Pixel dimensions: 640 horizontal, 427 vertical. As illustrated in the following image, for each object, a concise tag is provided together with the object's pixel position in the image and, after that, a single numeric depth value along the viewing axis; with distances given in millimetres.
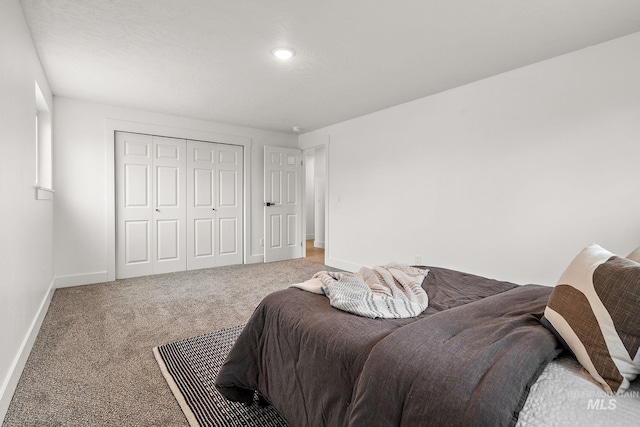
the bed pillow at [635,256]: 1160
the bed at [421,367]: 742
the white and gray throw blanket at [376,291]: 1324
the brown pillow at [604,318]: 762
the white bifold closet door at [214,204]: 4887
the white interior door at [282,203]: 5523
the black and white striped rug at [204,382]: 1568
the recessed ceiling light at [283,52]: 2580
